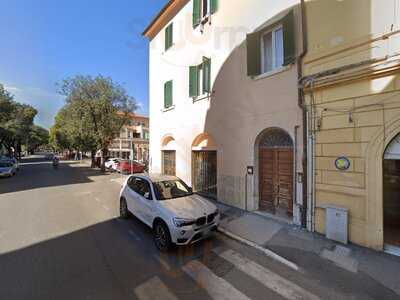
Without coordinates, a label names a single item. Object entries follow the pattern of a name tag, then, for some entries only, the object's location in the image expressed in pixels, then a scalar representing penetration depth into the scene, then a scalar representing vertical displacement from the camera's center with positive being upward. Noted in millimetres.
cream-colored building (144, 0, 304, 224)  6605 +1909
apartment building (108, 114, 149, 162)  30703 +806
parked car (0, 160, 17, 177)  17928 -1409
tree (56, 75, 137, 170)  20484 +4053
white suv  4789 -1410
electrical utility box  5243 -1755
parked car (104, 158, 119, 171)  22948 -1348
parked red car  21438 -1544
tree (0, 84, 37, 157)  24436 +4415
